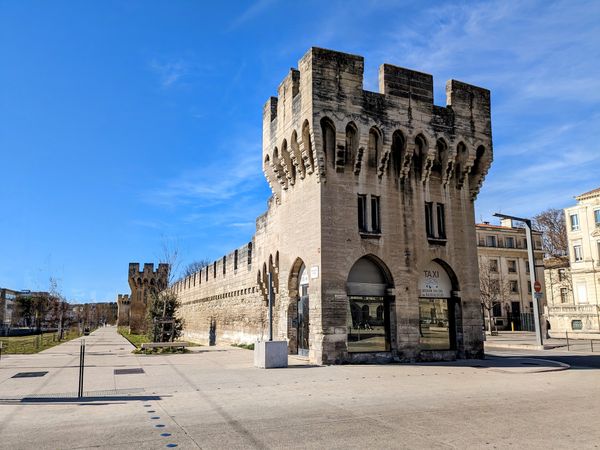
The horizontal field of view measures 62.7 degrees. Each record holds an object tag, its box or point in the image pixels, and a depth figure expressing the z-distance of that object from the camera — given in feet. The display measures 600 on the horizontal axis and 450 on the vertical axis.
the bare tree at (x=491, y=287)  164.66
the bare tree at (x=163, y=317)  89.04
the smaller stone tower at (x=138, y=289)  199.11
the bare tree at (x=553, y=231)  216.29
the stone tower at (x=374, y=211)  57.47
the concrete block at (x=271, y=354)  52.13
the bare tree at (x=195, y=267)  393.70
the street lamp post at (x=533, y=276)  83.46
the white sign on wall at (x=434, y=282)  63.10
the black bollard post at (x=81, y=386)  34.55
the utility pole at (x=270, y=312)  53.12
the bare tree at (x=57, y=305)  155.80
